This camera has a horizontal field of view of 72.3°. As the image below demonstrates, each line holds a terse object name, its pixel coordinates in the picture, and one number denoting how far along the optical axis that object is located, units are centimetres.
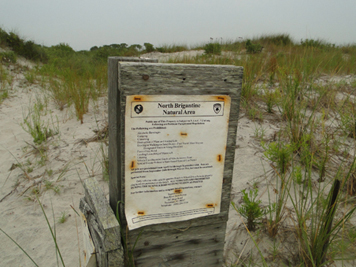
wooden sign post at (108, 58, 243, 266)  111
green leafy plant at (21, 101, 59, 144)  347
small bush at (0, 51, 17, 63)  752
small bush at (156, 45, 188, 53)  1253
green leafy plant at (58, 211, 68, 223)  223
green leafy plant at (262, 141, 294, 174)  197
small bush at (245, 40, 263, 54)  867
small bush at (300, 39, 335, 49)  1091
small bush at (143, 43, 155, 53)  1274
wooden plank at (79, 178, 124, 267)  114
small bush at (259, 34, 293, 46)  1324
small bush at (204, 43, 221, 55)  764
